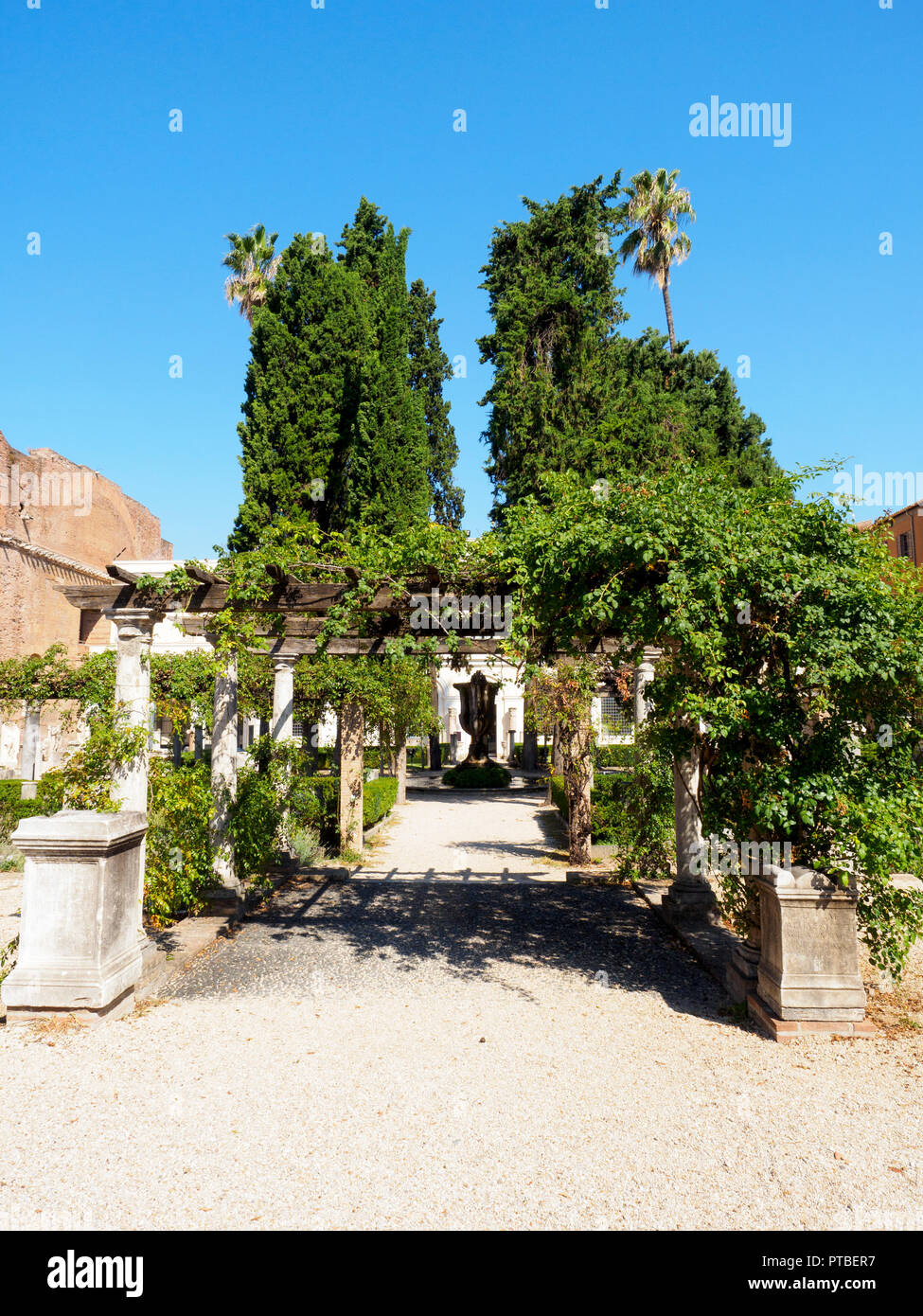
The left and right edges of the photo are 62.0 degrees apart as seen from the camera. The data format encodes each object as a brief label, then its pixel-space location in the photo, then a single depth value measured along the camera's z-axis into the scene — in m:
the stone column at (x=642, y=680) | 10.28
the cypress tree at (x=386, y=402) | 15.67
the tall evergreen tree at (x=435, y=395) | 22.89
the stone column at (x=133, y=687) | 6.14
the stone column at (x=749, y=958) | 5.35
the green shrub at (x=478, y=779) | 23.80
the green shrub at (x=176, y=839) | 6.39
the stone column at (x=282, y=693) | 10.27
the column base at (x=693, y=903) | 7.46
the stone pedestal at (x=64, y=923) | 4.99
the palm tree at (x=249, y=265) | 25.86
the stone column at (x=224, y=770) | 7.88
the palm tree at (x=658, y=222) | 25.02
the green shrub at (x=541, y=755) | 31.18
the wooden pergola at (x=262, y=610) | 6.20
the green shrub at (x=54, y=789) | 5.83
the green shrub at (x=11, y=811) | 12.10
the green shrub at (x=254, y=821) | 8.30
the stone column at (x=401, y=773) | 19.48
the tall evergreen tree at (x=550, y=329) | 17.36
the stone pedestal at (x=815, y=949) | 4.74
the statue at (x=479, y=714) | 25.89
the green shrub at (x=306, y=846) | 10.45
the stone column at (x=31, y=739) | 16.52
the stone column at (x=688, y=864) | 7.51
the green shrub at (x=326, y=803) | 10.59
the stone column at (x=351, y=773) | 11.32
